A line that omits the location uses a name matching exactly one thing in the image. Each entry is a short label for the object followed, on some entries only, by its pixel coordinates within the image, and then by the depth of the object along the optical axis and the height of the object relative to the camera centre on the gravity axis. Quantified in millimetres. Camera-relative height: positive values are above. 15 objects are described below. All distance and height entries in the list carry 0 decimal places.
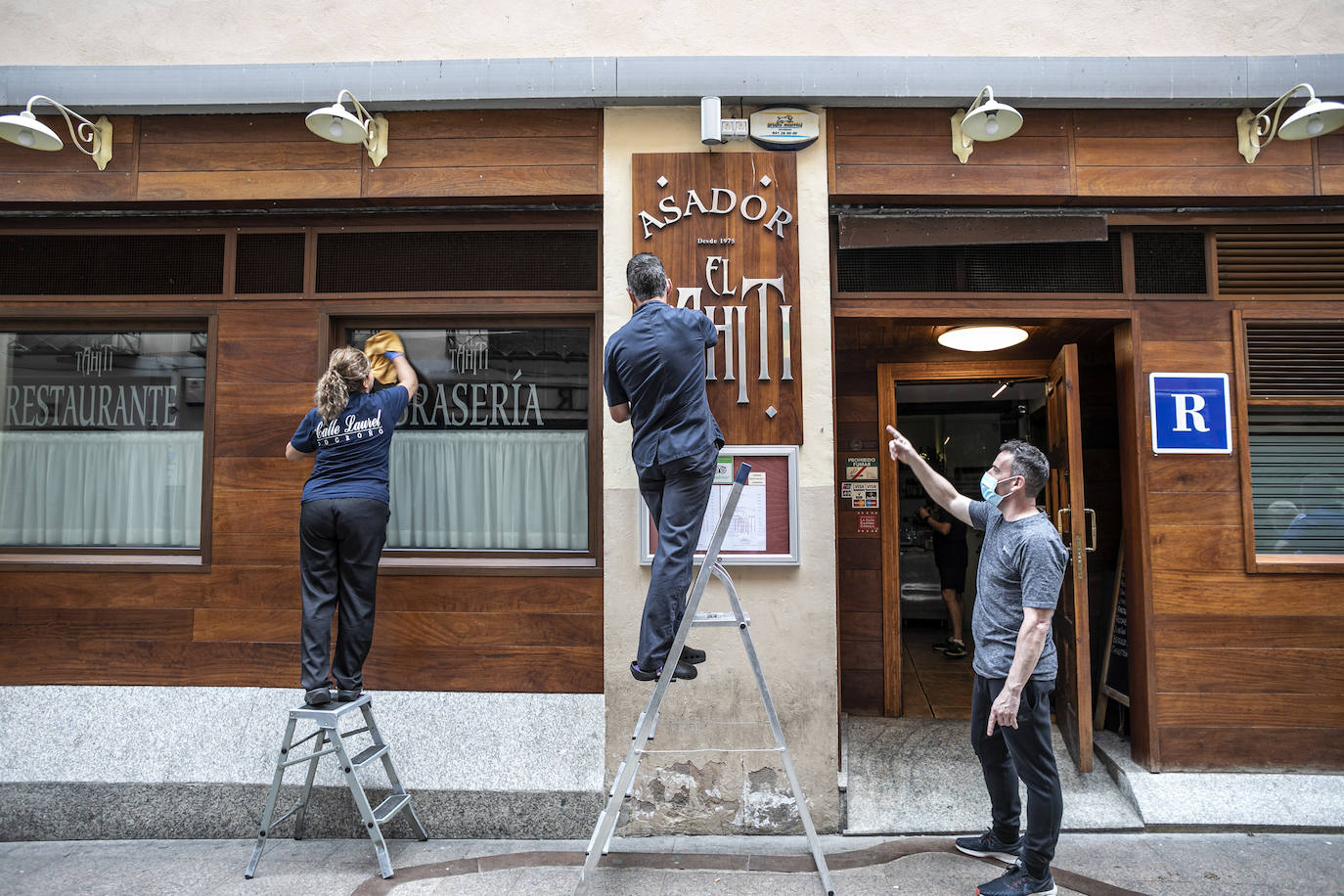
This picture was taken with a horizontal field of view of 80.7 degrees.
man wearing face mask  2994 -583
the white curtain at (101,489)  4551 +63
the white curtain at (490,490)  4484 +43
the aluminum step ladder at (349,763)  3465 -1182
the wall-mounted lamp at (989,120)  3748 +1810
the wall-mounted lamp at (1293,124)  3732 +1812
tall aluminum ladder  3037 -847
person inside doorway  6887 -548
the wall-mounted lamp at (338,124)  3732 +1808
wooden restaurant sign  4051 +1221
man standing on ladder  3041 +270
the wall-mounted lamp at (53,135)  3811 +1841
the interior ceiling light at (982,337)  4758 +972
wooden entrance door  4168 -421
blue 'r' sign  4234 +437
